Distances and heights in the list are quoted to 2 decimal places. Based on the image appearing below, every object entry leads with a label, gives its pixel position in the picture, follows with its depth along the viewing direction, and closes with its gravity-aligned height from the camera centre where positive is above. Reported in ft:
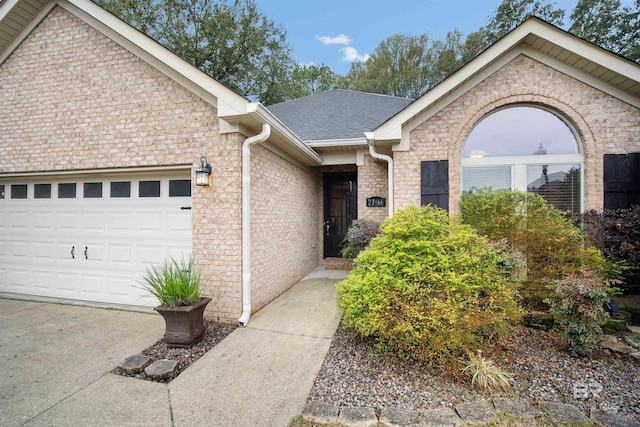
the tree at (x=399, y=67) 63.41 +34.74
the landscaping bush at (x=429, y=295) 10.03 -3.02
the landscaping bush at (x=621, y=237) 13.93 -1.01
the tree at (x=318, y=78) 69.26 +35.44
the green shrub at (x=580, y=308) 11.01 -3.69
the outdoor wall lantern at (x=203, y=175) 13.85 +2.06
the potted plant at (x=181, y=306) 11.81 -3.88
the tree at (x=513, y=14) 53.98 +40.71
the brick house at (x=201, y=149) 14.44 +3.99
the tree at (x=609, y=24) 44.78 +33.12
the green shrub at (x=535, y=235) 13.85 -0.92
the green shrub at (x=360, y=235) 19.34 -1.26
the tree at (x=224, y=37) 48.11 +32.89
